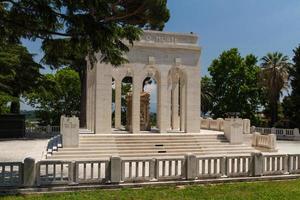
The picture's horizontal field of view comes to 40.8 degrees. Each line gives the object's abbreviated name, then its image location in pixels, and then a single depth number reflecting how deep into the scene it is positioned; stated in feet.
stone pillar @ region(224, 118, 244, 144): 72.23
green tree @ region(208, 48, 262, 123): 152.46
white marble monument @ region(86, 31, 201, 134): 71.10
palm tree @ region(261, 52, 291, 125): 140.15
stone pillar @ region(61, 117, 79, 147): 62.28
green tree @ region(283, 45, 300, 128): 126.95
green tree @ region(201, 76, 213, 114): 179.54
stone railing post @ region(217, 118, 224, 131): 86.72
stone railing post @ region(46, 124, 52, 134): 115.90
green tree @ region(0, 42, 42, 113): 92.87
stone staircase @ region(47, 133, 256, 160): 61.82
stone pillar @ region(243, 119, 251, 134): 89.47
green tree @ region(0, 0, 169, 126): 36.60
